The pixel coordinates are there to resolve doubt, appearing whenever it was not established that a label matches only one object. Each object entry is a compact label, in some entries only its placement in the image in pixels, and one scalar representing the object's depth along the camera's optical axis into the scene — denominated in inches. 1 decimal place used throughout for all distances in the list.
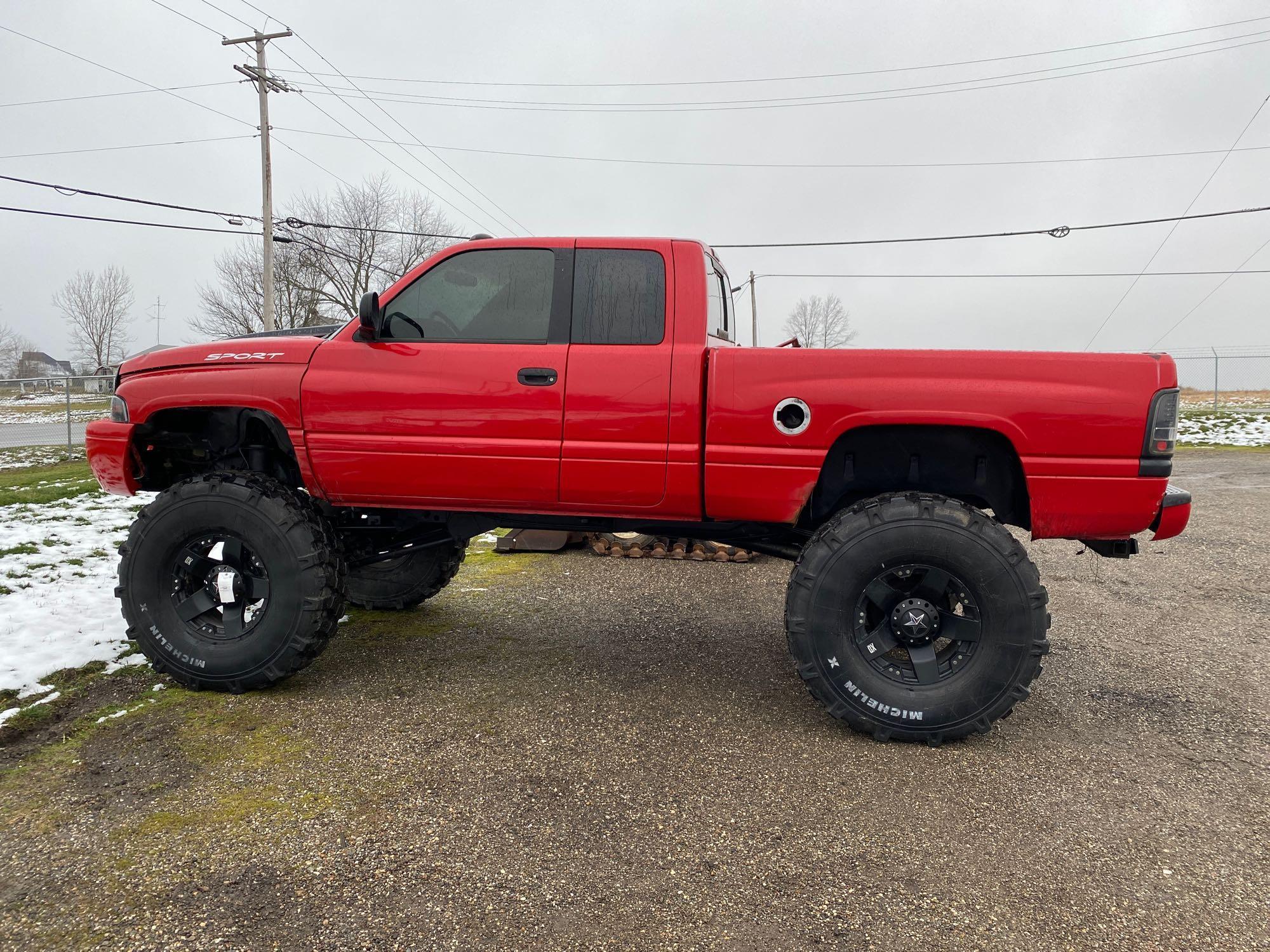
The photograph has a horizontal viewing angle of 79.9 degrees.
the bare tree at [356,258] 1359.5
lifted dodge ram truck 122.7
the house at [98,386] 872.3
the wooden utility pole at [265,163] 858.8
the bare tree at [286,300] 1337.4
